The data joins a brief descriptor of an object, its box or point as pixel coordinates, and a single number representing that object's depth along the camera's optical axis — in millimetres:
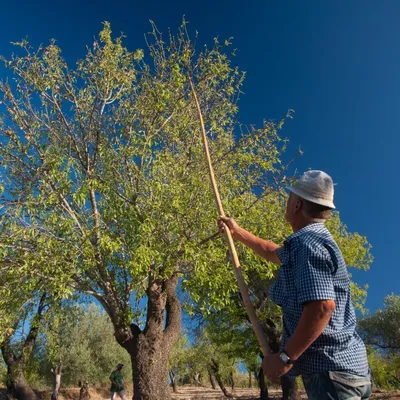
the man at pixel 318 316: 2406
